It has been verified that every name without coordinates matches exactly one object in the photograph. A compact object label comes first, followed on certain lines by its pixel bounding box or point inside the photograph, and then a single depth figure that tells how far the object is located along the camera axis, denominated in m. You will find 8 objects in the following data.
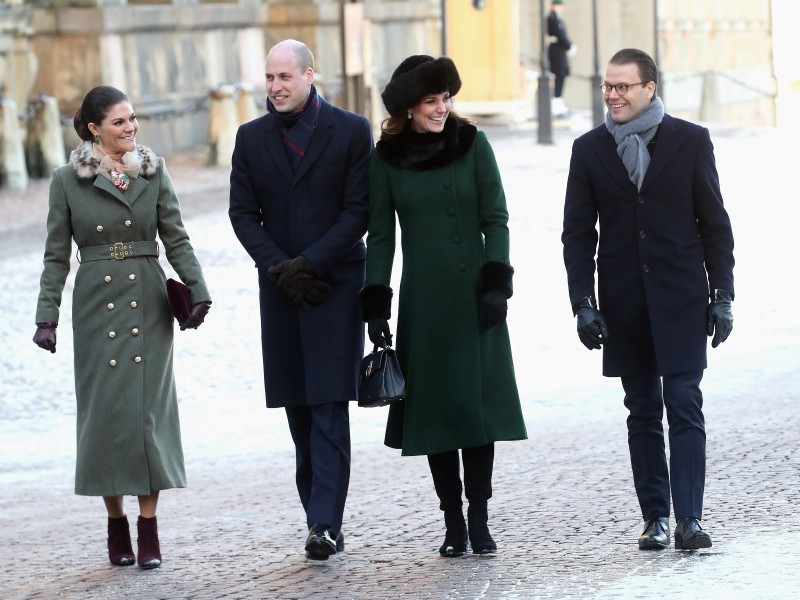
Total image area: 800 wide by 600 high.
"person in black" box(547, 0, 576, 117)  63.78
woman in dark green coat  13.33
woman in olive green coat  13.81
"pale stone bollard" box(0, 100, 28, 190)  43.62
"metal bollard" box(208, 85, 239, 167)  47.12
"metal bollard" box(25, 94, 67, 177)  44.84
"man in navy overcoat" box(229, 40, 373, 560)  13.62
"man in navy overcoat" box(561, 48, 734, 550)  13.09
